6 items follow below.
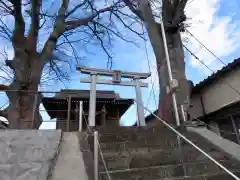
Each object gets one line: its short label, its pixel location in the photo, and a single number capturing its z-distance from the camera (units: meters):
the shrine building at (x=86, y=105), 10.94
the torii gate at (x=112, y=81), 6.45
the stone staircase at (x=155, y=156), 2.47
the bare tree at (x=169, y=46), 4.61
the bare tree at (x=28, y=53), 6.06
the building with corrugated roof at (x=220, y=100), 6.79
